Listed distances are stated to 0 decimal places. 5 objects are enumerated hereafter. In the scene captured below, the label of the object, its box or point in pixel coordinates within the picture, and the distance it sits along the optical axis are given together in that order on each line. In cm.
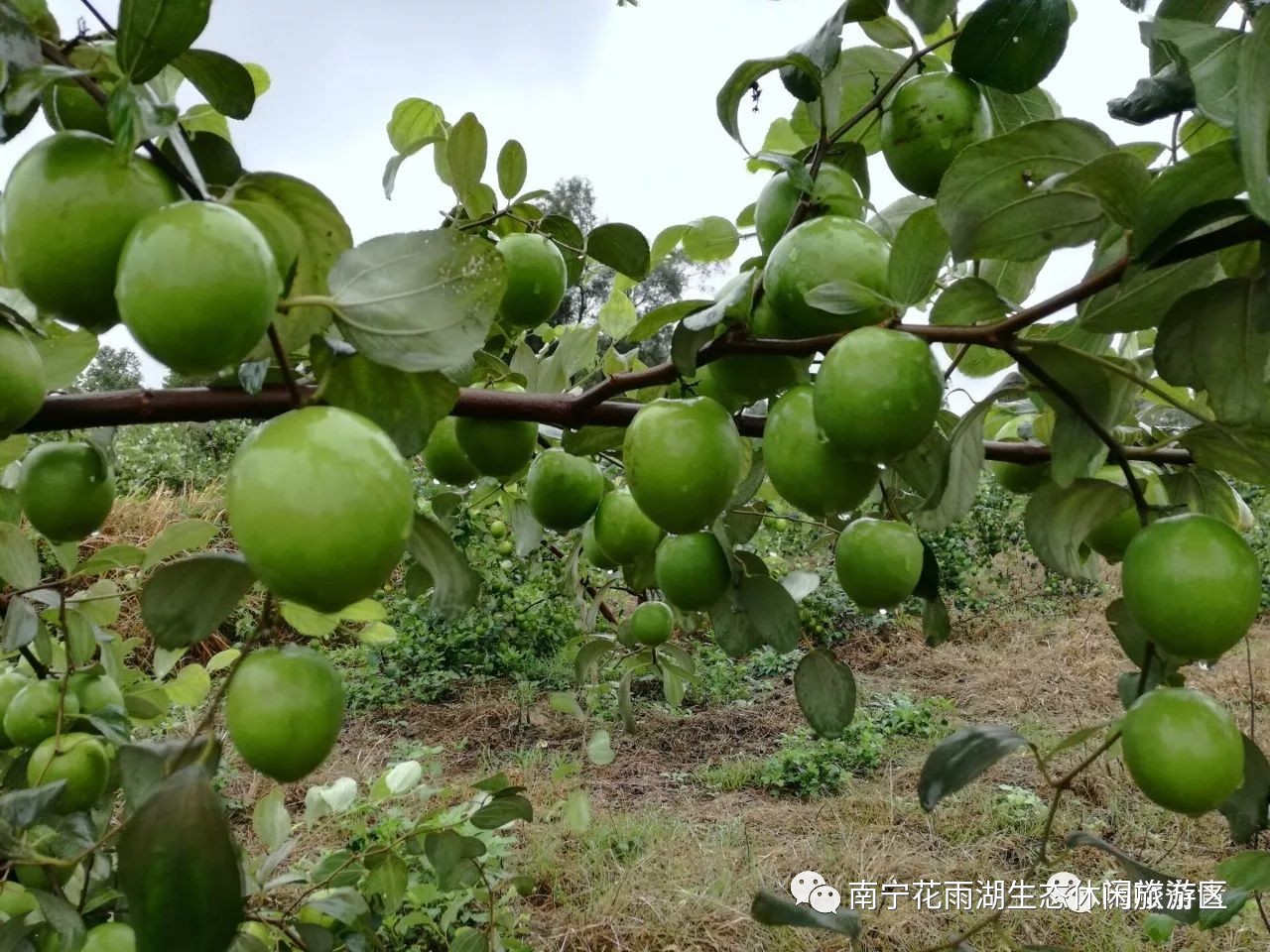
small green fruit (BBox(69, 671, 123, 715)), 110
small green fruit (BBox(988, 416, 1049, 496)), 97
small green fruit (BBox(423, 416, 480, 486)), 101
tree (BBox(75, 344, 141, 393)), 1554
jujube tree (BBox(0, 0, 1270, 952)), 43
